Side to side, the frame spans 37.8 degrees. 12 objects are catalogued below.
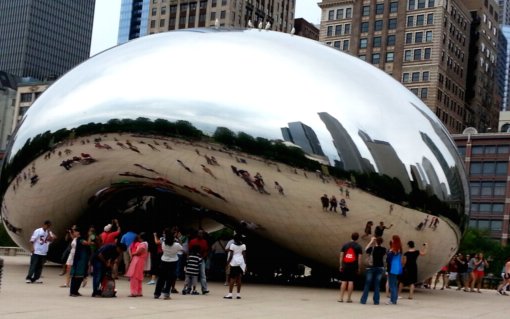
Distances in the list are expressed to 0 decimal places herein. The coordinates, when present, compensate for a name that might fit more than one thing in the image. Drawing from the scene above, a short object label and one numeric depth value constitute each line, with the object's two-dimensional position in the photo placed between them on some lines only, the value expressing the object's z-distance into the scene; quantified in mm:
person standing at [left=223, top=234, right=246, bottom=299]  13594
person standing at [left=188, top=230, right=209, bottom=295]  14083
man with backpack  13391
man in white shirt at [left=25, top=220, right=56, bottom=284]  15297
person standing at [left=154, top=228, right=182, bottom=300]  12703
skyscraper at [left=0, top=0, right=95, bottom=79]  165250
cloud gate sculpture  14875
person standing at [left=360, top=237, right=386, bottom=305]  13570
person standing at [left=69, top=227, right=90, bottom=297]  12648
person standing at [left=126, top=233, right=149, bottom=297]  12836
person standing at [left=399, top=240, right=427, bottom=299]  15344
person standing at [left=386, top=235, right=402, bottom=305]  14073
